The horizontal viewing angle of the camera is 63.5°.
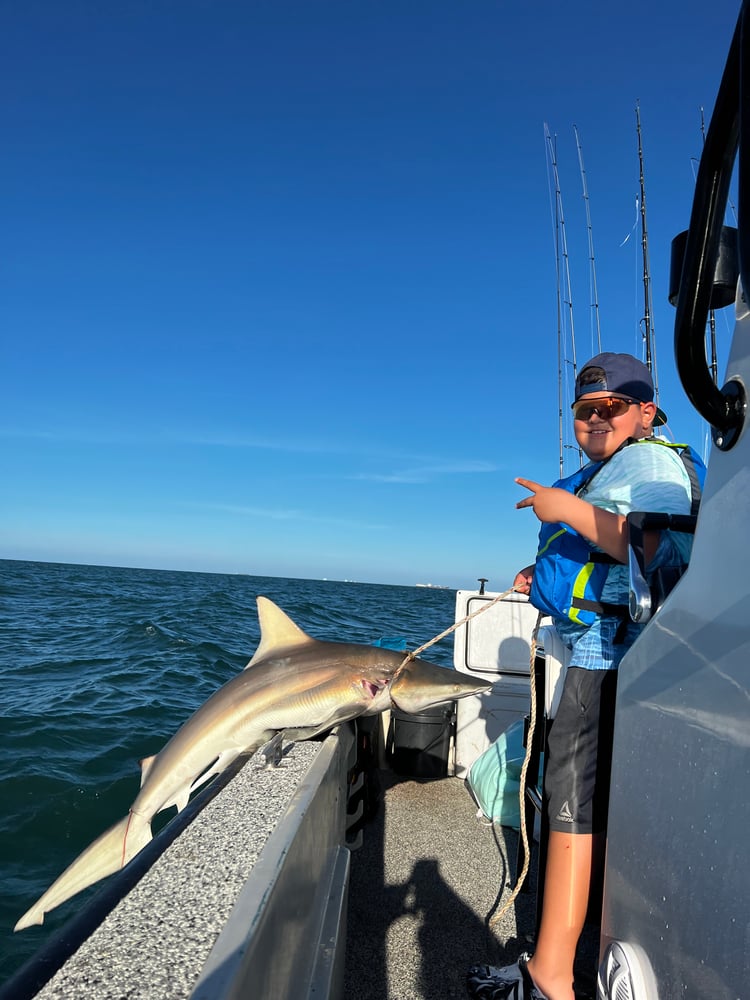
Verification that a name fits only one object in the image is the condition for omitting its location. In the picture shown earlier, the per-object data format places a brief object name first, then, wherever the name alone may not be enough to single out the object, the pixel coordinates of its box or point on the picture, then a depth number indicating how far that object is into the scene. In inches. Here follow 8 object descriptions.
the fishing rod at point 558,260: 213.2
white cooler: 186.4
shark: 97.5
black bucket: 163.0
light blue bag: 141.7
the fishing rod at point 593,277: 204.1
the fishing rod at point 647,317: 162.1
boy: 68.1
